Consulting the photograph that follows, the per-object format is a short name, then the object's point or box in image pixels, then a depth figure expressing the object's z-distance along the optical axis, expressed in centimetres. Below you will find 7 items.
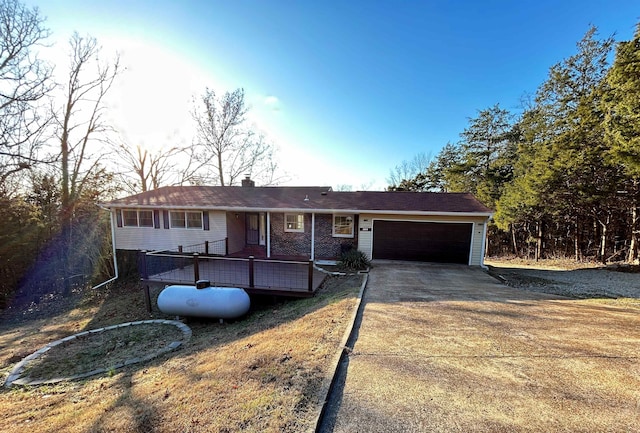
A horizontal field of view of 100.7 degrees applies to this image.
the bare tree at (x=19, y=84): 1180
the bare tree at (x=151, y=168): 2116
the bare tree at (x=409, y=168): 3041
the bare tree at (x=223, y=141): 2211
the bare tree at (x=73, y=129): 1500
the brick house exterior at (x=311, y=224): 1084
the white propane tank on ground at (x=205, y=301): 698
